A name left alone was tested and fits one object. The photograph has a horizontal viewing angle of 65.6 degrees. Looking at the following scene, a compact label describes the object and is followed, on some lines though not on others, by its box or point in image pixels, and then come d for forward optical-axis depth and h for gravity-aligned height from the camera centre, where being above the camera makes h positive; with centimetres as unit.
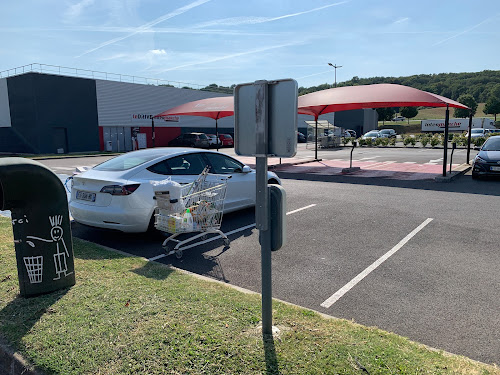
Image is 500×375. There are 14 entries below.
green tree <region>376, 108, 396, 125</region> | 9262 +279
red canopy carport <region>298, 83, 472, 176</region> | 1564 +123
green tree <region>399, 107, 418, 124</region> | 9615 +323
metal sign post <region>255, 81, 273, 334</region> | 285 -52
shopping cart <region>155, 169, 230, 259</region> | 539 -114
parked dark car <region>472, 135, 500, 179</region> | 1271 -125
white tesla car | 571 -80
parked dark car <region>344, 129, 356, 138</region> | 5145 -94
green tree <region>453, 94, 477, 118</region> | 8739 +540
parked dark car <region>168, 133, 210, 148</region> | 3559 -98
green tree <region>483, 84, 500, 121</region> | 8556 +388
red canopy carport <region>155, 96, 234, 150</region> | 2066 +123
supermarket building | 2952 +149
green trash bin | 365 -89
